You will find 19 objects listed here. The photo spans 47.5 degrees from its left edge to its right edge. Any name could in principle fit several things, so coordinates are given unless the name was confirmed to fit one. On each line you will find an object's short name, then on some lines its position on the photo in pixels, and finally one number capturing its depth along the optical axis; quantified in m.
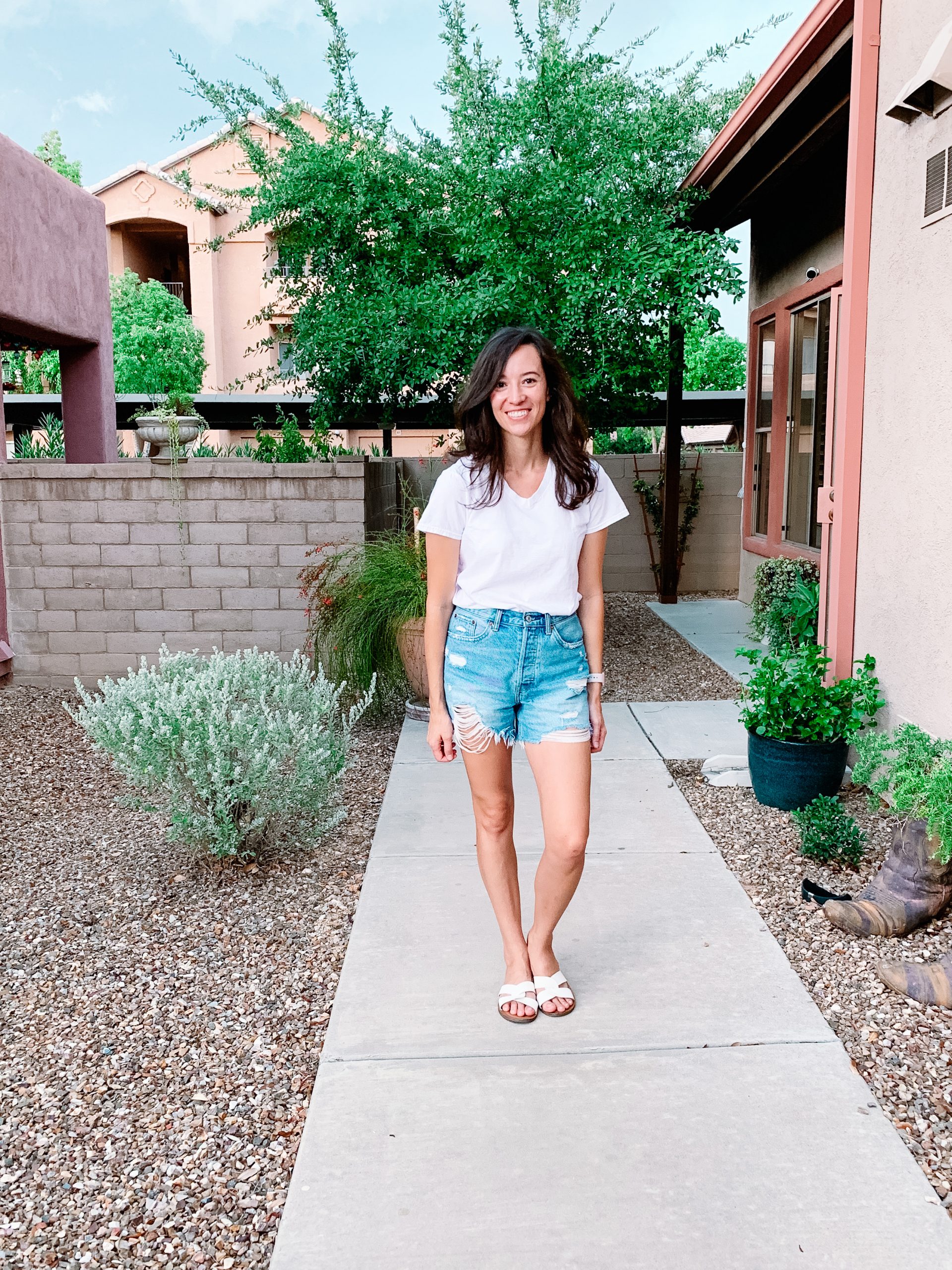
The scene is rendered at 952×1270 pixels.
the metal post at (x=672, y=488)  9.44
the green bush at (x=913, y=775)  3.09
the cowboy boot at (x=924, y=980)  2.88
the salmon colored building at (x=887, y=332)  3.90
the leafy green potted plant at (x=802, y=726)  4.28
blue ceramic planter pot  4.30
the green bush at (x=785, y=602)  6.13
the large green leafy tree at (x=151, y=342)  28.02
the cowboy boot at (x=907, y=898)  3.24
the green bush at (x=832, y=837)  3.76
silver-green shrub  3.71
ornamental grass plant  5.88
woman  2.57
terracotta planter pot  5.87
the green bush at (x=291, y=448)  7.82
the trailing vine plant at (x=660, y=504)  11.13
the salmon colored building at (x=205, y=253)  30.73
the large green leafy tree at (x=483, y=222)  6.56
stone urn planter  8.28
